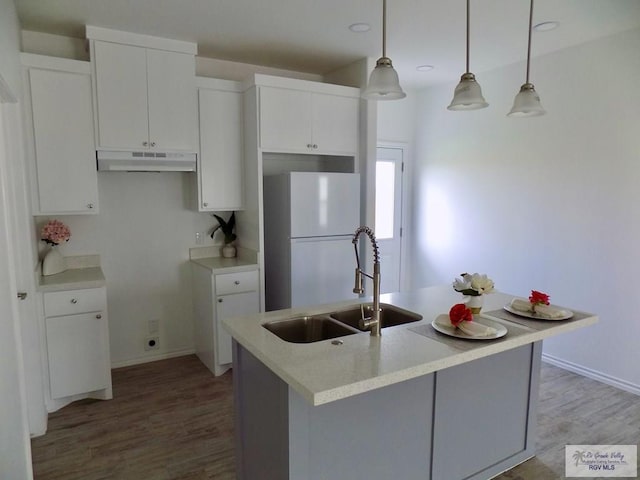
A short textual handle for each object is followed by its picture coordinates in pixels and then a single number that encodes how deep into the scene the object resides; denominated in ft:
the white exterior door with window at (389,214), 16.56
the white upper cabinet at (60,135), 9.57
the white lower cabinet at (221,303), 11.27
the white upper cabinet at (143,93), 10.15
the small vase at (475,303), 6.77
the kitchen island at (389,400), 5.29
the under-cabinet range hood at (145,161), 10.27
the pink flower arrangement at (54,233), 10.19
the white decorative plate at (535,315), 6.92
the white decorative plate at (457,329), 6.02
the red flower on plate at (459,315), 6.18
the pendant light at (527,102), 7.58
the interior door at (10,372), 6.32
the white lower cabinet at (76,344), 9.46
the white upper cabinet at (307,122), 11.45
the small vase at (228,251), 12.68
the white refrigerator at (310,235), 11.44
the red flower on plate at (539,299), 7.18
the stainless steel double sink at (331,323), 6.89
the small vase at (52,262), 10.31
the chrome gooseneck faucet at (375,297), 6.07
